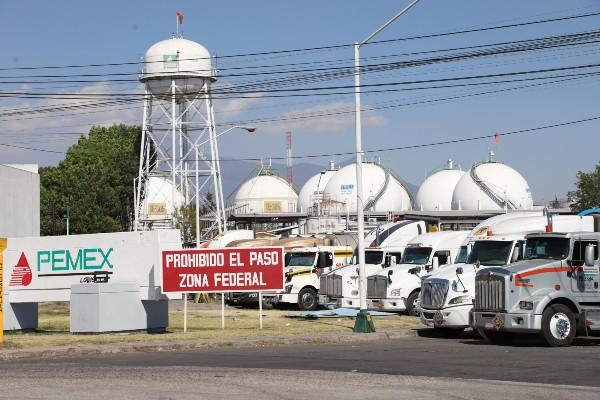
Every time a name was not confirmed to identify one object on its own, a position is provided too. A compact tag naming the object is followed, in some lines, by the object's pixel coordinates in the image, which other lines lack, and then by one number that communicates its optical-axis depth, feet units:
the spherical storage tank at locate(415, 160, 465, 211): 304.30
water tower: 222.07
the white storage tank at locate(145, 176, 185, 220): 292.40
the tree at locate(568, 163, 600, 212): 252.21
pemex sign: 90.17
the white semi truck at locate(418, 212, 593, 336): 84.94
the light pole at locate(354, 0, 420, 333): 91.35
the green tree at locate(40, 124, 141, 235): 314.76
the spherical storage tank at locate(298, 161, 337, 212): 299.73
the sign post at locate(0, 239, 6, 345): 78.64
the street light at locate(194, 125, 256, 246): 222.52
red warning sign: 91.04
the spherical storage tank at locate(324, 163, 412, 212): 279.49
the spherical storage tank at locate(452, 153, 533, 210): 281.54
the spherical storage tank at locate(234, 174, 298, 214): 320.09
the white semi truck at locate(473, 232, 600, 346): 75.15
